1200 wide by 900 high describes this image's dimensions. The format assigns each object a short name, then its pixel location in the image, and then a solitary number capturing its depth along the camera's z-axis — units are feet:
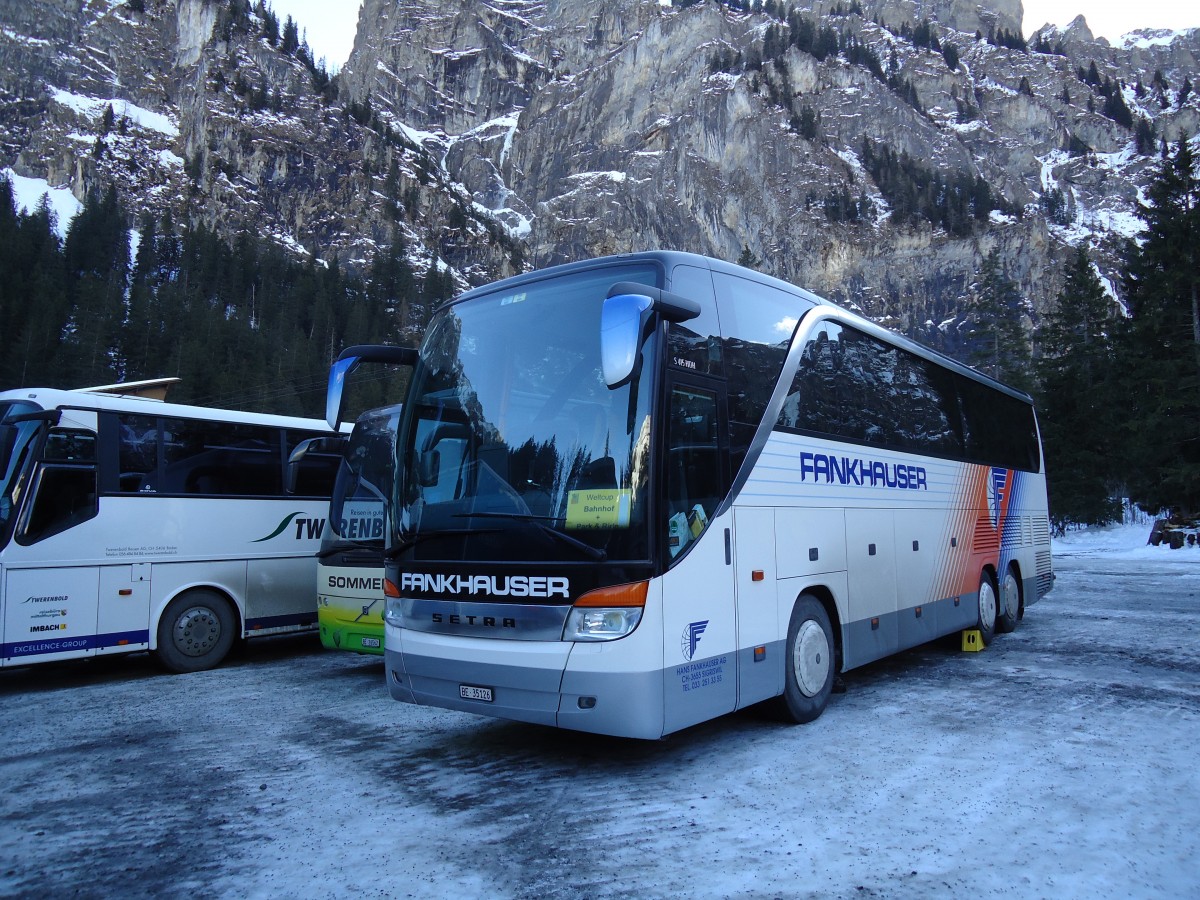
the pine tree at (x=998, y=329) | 172.76
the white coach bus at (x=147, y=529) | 27.73
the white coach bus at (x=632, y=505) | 15.20
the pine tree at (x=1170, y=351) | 94.89
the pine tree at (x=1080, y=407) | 127.75
